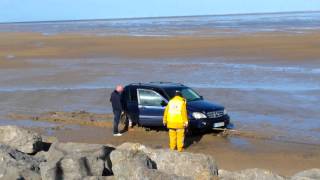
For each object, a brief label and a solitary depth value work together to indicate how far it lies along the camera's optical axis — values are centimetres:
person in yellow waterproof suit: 1528
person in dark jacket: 1789
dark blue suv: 1759
